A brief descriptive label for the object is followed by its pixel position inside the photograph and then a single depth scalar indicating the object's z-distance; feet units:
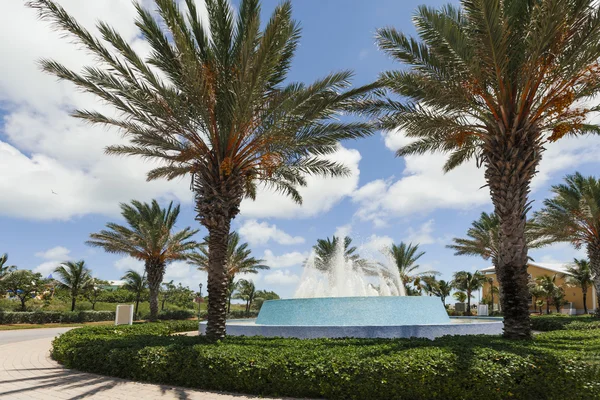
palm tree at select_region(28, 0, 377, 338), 28.89
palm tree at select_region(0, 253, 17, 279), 105.50
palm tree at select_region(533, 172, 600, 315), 68.39
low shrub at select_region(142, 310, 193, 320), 113.19
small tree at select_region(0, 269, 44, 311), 105.81
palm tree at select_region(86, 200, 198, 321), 87.51
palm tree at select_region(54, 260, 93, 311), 114.21
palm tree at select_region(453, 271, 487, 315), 153.58
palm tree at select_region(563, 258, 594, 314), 128.14
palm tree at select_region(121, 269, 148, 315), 128.98
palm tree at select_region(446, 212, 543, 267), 96.37
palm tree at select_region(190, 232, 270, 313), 109.29
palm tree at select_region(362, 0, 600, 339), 27.45
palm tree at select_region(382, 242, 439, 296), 118.11
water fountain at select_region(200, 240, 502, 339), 36.29
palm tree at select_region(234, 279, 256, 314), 163.12
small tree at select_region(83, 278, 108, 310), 123.12
